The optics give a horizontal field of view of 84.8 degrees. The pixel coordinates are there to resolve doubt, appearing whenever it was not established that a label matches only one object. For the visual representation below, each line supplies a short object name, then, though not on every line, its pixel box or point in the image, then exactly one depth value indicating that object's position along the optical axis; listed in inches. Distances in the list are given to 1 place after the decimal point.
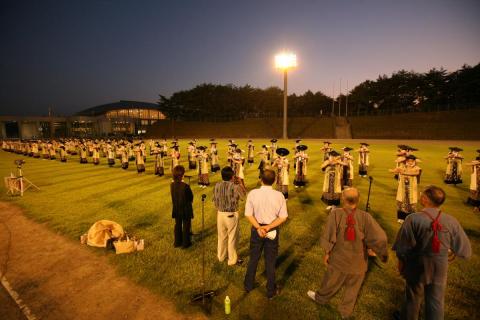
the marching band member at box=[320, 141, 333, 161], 565.6
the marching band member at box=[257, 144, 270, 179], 512.1
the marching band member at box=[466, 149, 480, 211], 401.1
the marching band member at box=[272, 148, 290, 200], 451.3
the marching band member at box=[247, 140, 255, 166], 882.8
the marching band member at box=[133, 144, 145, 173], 715.4
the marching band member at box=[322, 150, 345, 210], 398.0
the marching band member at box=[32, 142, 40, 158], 1244.0
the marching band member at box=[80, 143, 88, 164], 975.3
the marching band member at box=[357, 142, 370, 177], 636.7
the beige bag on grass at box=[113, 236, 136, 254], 267.9
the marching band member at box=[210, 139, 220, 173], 725.9
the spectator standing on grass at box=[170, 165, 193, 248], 260.7
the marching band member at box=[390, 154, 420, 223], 340.5
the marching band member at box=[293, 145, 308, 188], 513.3
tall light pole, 1840.6
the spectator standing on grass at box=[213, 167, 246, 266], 223.6
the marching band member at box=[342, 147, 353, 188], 474.9
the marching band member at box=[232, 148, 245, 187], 556.4
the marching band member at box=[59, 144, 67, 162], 1036.4
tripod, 508.1
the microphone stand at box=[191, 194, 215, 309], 186.4
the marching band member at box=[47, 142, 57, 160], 1145.3
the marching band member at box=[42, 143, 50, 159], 1177.7
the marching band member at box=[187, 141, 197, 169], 761.6
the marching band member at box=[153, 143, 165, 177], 665.0
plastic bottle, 173.0
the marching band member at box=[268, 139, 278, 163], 706.6
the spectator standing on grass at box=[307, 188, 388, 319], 159.3
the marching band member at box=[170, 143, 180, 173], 629.0
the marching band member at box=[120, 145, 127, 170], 788.6
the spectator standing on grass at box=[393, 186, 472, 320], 141.6
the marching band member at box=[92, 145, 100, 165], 915.4
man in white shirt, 185.5
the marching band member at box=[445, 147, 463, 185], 542.5
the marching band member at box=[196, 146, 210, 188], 551.4
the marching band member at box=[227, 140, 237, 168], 660.2
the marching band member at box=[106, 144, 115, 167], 855.6
